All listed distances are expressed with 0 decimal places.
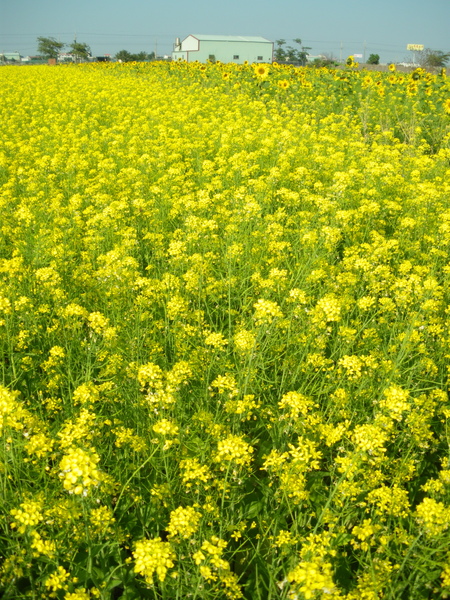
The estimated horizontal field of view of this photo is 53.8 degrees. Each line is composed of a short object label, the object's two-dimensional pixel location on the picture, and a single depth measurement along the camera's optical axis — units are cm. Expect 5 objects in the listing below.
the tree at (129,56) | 6159
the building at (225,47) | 6288
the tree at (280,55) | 5373
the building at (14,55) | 10928
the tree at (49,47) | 9050
